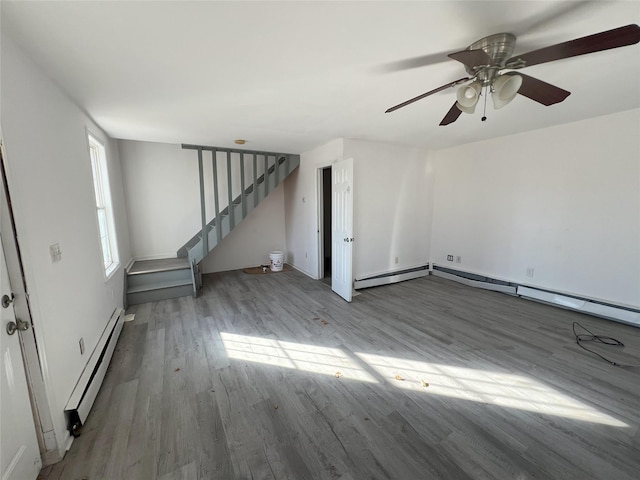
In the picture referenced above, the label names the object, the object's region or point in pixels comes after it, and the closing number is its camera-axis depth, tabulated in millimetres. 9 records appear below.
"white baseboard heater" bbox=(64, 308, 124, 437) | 1595
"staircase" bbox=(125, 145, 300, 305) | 3826
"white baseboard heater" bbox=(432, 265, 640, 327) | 2941
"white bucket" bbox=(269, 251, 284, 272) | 5359
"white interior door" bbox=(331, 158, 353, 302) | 3570
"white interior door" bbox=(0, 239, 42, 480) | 1143
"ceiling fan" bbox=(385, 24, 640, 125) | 1188
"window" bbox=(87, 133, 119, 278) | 3096
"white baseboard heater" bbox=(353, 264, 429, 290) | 4215
